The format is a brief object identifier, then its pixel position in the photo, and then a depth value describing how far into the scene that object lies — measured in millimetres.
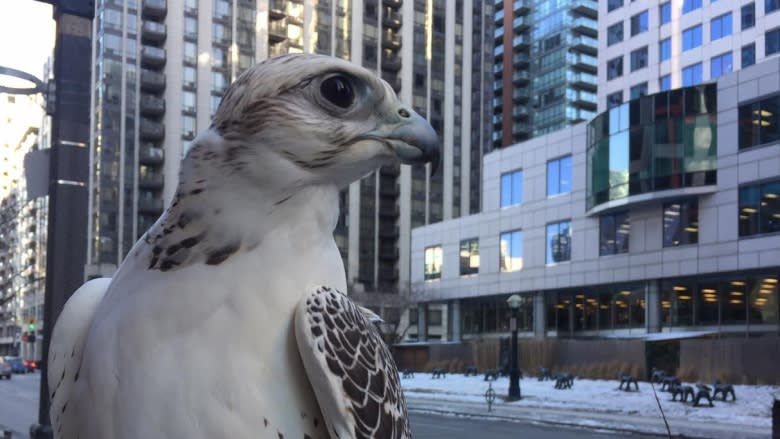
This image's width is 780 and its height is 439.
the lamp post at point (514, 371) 27734
